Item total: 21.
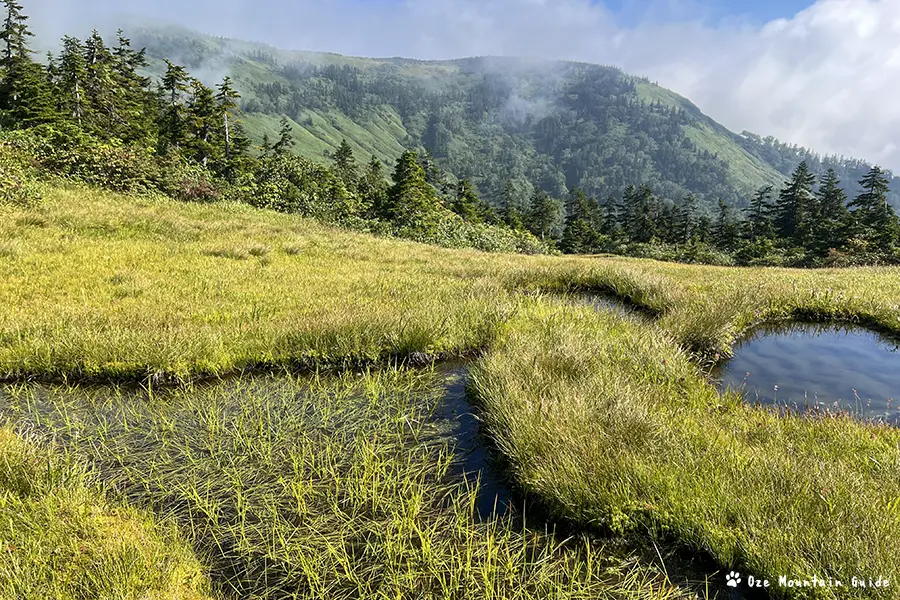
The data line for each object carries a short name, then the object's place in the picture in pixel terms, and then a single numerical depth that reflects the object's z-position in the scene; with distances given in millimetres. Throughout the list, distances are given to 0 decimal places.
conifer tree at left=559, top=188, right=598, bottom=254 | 84438
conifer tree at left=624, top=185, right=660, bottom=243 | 83312
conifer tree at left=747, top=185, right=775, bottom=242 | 71900
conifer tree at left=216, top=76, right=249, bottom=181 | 36878
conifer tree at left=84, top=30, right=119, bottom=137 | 39219
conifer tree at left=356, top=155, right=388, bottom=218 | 46362
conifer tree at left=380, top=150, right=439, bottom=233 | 37678
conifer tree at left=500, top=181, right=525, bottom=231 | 81125
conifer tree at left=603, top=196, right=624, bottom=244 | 85938
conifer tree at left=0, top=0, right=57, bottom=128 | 34188
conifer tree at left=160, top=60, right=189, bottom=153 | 38462
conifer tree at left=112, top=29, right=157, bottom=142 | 41156
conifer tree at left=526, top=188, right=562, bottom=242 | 89425
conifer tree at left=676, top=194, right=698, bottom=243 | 82750
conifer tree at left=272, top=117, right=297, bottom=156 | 56788
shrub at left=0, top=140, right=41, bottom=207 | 16097
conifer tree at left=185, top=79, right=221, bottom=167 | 37875
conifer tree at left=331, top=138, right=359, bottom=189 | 75375
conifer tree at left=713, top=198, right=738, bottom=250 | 74125
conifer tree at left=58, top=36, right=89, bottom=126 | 37125
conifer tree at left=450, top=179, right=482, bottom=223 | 64812
